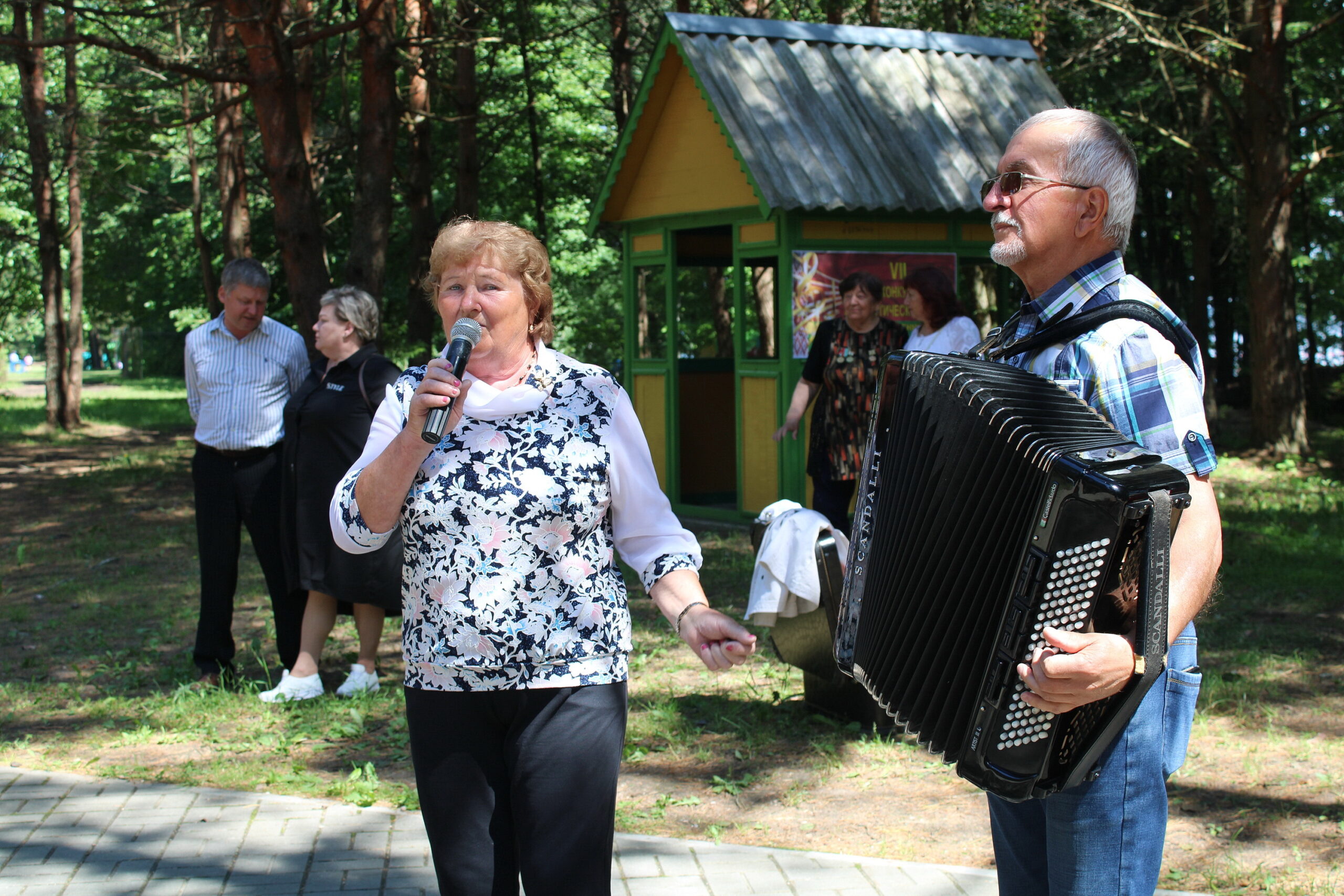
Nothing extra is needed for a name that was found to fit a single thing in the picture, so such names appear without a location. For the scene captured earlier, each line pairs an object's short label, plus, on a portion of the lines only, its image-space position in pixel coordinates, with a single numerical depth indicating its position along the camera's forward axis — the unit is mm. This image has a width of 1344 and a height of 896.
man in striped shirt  6074
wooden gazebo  10836
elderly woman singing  2613
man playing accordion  2025
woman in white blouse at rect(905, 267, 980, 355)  6488
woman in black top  5672
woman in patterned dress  7027
